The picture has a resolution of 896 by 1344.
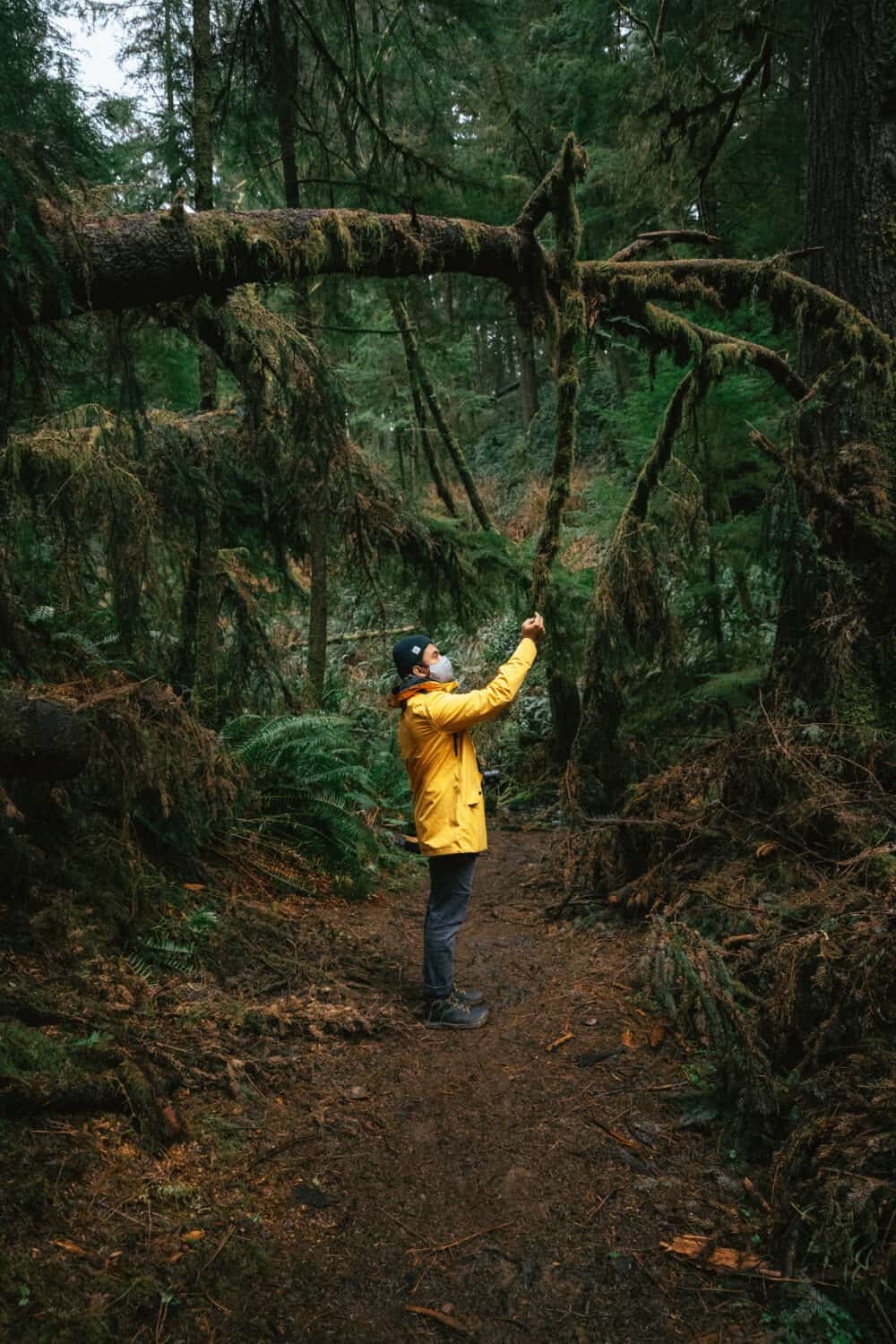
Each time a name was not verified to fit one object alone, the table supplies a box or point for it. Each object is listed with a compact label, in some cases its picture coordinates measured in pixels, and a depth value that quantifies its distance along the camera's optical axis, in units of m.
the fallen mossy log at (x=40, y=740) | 3.65
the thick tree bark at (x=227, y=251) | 3.54
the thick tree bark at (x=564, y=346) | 4.99
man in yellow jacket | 4.95
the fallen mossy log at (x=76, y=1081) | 3.02
